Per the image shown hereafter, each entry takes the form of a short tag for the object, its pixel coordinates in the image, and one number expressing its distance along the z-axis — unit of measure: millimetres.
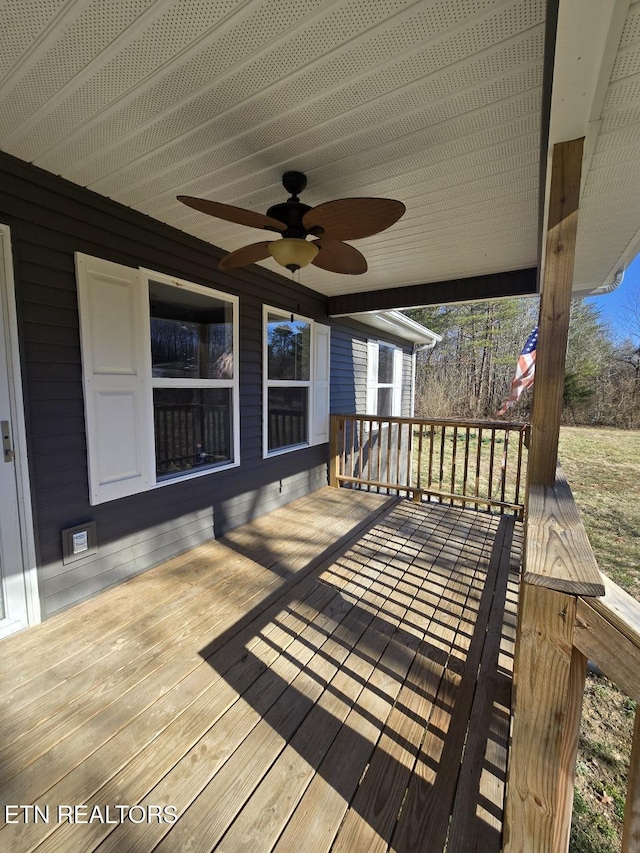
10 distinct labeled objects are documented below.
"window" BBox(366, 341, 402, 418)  6719
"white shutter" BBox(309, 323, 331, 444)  4723
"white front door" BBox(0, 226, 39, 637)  1932
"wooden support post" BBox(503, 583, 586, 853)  898
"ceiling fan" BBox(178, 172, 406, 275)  1645
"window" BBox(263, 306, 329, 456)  3992
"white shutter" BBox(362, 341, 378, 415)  6591
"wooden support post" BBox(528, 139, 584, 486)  1385
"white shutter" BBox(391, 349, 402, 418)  7901
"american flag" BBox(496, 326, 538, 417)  6046
